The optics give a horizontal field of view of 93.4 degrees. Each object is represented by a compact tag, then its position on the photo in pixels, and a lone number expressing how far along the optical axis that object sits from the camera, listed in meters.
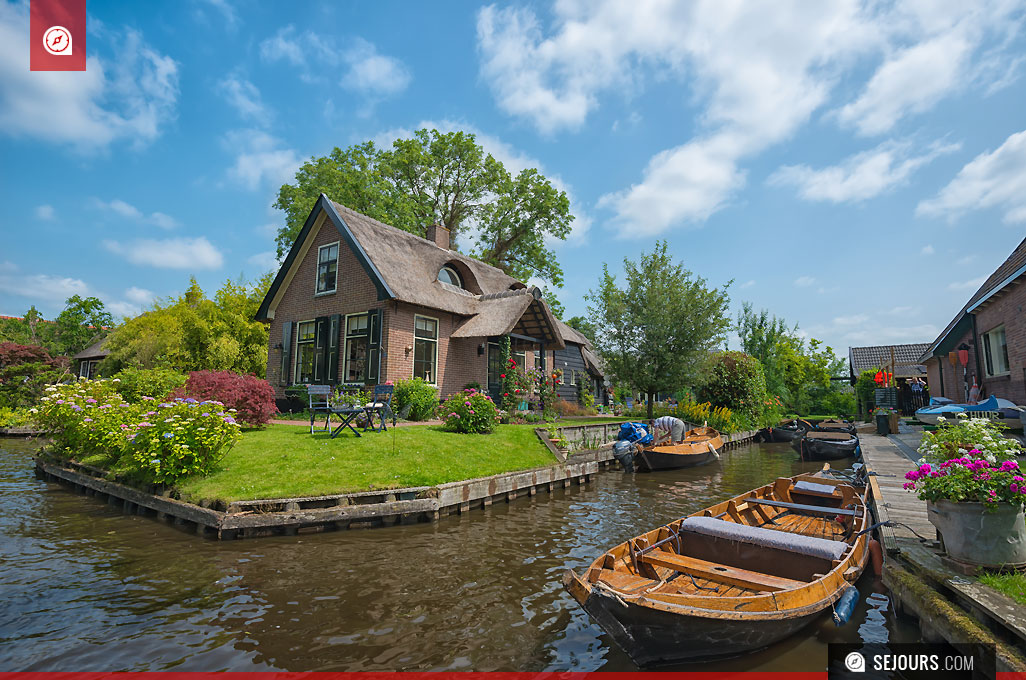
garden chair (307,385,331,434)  11.40
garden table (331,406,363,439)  10.79
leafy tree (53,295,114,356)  41.45
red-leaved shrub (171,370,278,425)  11.34
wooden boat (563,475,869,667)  3.59
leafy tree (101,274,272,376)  19.62
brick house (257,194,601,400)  15.89
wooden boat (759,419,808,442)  23.28
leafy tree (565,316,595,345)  23.21
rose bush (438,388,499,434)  12.65
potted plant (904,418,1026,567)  4.04
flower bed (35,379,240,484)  8.09
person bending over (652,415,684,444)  15.23
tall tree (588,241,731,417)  21.25
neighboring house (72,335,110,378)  34.62
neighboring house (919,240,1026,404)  11.76
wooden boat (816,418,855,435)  19.49
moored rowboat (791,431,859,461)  16.58
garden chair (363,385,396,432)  11.57
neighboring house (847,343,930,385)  31.70
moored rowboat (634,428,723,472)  14.12
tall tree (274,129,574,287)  32.09
